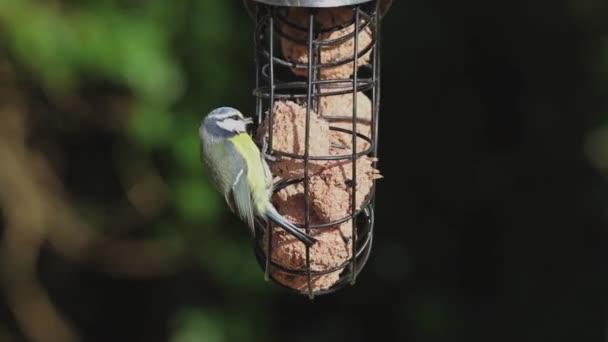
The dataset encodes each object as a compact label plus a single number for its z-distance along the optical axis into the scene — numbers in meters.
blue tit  5.43
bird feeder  5.20
